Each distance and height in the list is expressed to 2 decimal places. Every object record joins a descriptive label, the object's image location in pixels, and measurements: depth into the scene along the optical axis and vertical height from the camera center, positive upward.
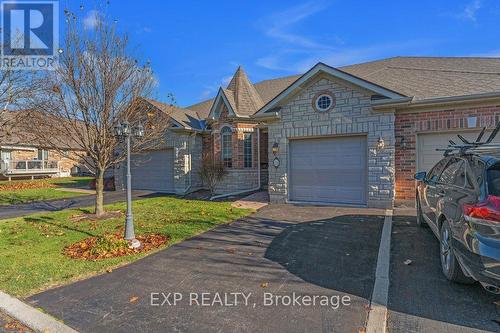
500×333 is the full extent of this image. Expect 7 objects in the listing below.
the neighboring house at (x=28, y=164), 24.89 +0.20
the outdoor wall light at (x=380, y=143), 9.51 +0.71
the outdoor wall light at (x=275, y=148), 11.34 +0.65
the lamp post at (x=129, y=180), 6.27 -0.33
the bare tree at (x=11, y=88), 14.10 +3.83
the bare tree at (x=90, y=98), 8.17 +2.00
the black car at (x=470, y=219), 3.15 -0.69
